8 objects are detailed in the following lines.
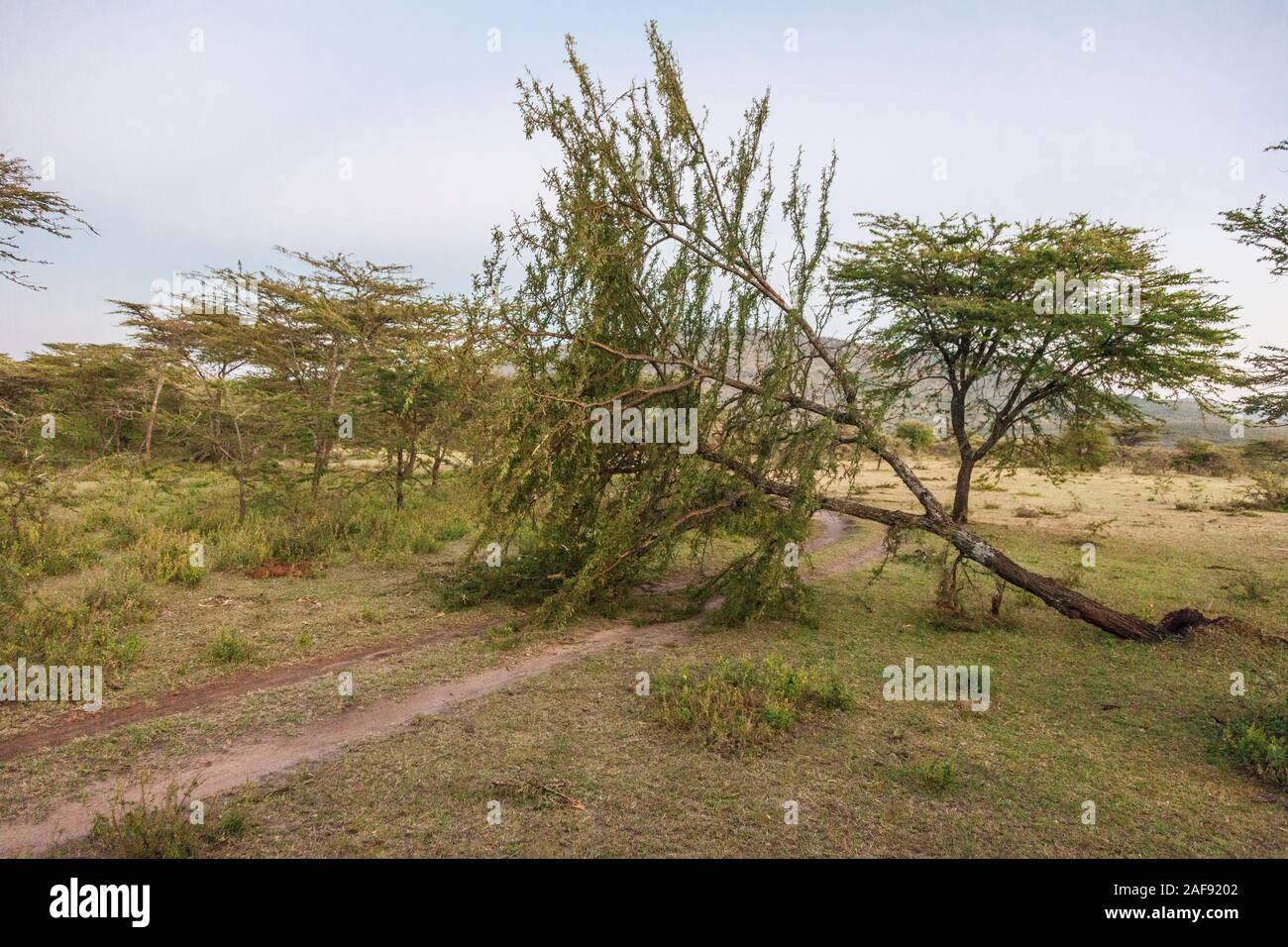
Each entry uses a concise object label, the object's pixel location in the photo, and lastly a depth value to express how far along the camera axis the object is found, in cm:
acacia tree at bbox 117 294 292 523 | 1448
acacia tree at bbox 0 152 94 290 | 1267
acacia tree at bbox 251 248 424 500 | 1612
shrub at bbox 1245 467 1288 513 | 2130
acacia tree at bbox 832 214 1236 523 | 1529
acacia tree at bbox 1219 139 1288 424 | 1232
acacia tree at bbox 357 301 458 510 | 1557
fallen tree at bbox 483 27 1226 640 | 857
